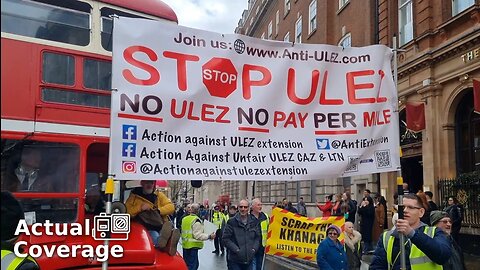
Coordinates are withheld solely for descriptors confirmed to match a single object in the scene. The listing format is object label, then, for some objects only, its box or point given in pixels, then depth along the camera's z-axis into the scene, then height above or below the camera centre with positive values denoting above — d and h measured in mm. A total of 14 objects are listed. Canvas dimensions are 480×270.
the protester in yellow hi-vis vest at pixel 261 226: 8836 -615
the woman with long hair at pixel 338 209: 15281 -537
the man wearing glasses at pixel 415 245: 4059 -439
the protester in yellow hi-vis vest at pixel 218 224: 17581 -1169
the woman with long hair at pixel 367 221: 14867 -851
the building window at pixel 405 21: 20078 +6449
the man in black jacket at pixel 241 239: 8156 -758
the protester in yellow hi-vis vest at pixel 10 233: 2443 -213
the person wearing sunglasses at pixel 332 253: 7375 -867
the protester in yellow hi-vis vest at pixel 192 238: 10234 -934
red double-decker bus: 5164 +797
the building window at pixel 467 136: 16341 +1710
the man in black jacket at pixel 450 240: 4473 -474
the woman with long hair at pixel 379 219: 15633 -843
